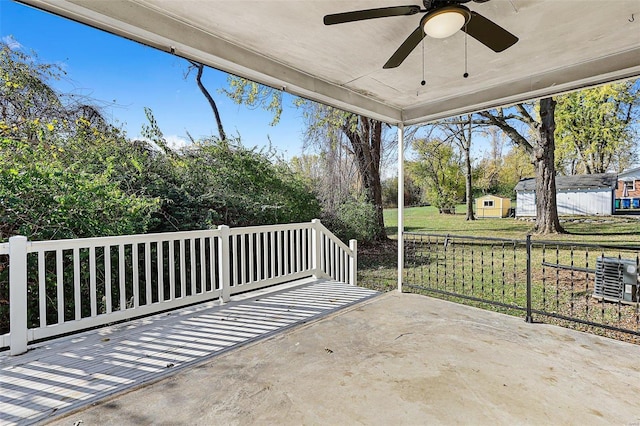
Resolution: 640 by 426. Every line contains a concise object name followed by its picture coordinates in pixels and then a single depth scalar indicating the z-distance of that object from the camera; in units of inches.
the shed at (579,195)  351.9
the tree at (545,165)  332.8
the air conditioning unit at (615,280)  156.6
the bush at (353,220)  303.7
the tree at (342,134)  304.3
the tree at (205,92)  299.8
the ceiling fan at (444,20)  66.0
